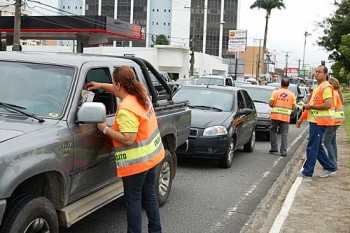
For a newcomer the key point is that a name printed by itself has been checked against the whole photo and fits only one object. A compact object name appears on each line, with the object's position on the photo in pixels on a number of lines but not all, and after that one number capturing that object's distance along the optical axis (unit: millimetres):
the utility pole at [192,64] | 51209
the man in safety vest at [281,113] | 11320
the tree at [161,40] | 93438
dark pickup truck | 3523
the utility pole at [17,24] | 24344
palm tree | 62656
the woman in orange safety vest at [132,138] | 4184
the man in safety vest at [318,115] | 8000
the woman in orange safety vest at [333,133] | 8469
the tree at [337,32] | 38569
